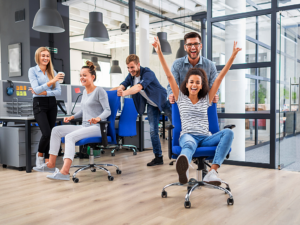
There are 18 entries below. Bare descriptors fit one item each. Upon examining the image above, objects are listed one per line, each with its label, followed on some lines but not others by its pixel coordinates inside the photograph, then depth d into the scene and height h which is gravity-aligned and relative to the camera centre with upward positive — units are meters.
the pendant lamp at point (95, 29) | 5.29 +1.32
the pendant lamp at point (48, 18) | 4.44 +1.28
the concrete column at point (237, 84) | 3.97 +0.24
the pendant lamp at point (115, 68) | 10.95 +1.28
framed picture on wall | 6.82 +1.01
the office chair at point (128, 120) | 4.25 -0.26
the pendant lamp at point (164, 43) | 7.63 +1.53
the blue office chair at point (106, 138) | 3.07 -0.36
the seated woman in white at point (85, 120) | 3.00 -0.19
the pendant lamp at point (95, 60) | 11.58 +1.67
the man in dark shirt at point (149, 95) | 3.67 +0.10
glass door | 3.70 +0.21
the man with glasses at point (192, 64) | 2.65 +0.38
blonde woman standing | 3.53 +0.09
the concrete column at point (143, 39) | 9.55 +2.06
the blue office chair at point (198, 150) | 2.36 -0.38
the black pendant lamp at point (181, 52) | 8.62 +1.46
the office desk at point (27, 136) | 3.59 -0.39
